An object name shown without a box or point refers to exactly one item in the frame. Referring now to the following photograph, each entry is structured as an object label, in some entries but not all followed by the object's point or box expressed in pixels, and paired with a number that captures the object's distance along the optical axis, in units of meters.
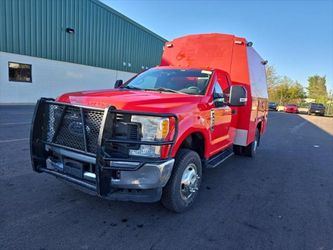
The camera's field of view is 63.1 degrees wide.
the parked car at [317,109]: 41.03
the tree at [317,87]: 77.78
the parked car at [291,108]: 42.50
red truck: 3.05
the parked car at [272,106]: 43.34
